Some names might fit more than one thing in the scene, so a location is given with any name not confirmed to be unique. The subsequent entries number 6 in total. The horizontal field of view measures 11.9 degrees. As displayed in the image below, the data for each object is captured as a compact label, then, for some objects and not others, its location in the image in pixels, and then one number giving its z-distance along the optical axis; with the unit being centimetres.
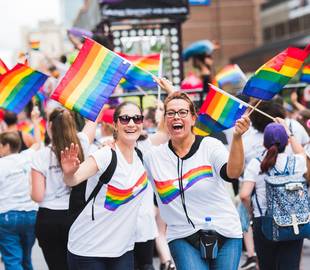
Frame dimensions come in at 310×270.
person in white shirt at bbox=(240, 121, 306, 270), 1158
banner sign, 3043
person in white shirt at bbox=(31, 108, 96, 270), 1127
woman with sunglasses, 1010
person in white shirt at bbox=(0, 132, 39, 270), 1401
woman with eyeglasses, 979
